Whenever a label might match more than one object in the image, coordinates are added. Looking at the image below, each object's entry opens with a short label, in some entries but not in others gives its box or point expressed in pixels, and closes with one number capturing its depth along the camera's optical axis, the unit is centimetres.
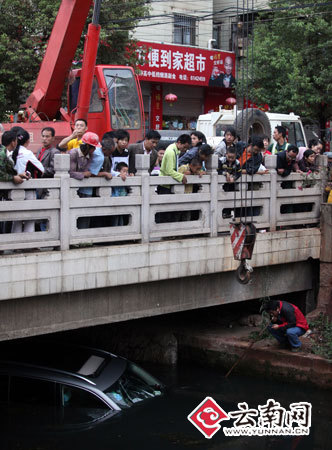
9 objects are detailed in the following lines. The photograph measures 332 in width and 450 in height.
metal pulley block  988
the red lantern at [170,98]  2697
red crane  1391
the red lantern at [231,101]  2986
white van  1867
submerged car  880
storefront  2798
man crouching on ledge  1092
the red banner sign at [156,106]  2934
